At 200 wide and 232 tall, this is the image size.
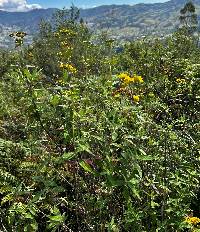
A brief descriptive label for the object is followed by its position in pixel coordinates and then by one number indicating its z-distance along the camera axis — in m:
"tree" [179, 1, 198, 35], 68.34
